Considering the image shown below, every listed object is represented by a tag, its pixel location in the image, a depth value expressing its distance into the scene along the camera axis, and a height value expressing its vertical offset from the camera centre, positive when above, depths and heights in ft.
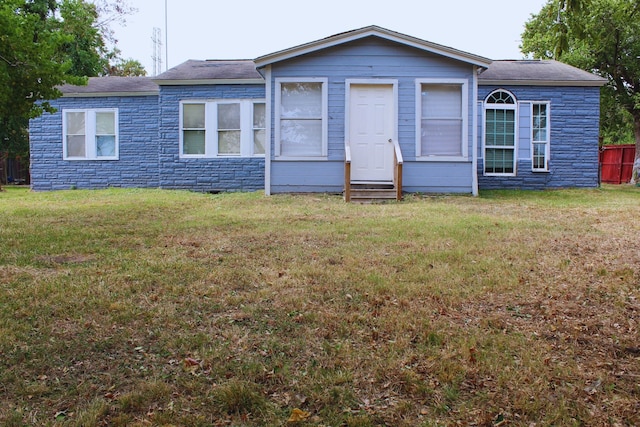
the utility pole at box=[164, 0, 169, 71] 108.49 +30.96
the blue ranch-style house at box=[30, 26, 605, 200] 38.96 +4.57
